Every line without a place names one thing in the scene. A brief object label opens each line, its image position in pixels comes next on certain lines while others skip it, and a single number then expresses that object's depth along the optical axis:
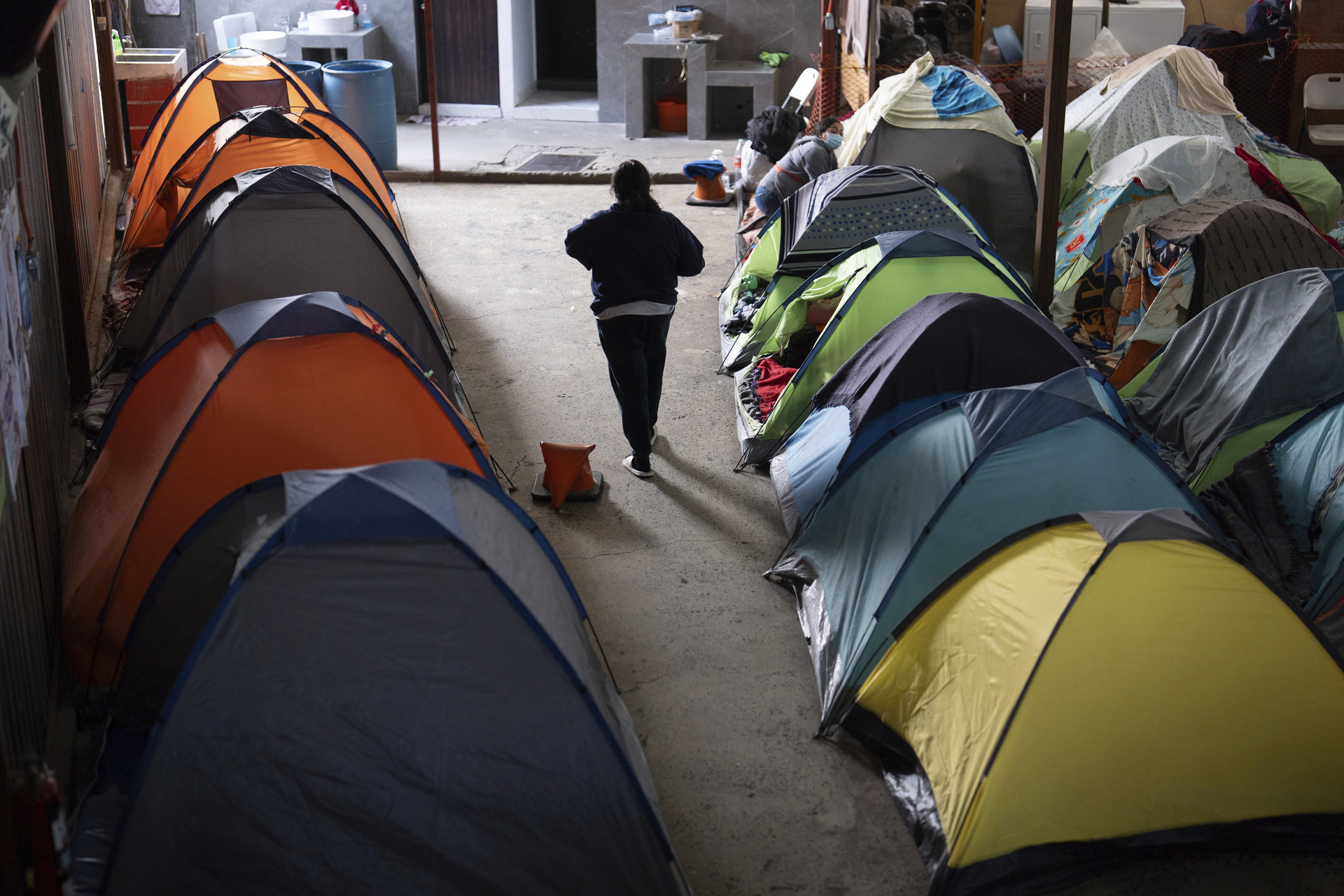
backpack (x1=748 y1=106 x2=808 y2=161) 9.53
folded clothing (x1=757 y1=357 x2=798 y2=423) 6.54
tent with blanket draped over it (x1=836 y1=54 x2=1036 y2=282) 8.52
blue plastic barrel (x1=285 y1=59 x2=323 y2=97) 11.47
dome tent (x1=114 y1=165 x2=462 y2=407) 6.57
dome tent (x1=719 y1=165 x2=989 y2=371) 7.14
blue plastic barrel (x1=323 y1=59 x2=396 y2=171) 11.34
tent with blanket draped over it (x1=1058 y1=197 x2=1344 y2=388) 6.45
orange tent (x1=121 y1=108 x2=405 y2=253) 8.08
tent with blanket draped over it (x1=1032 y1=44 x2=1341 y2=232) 8.91
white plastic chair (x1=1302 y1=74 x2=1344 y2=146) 11.55
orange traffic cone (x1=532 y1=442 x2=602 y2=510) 5.71
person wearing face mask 8.40
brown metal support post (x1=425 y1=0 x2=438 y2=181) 11.14
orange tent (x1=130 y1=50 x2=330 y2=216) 9.77
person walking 5.48
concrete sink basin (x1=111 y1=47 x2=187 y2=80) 11.38
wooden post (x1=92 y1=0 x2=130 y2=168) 10.98
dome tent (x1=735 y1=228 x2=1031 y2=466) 5.92
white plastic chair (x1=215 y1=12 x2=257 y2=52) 13.05
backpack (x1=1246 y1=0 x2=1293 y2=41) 11.71
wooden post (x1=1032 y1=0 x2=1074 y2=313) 6.18
